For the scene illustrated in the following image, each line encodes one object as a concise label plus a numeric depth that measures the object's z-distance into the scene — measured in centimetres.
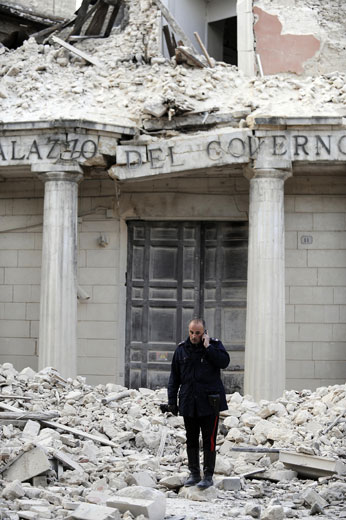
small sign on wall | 1625
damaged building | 1485
